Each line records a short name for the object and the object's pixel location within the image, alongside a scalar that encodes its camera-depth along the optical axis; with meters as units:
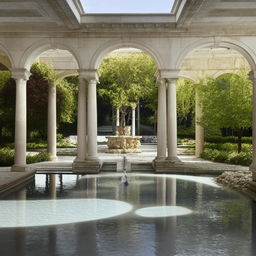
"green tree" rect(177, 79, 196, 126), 32.56
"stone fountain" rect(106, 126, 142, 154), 31.34
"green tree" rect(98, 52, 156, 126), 29.72
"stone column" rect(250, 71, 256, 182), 16.77
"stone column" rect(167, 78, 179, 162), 19.25
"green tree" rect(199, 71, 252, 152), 22.03
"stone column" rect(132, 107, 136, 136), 35.06
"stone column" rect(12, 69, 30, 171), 18.16
